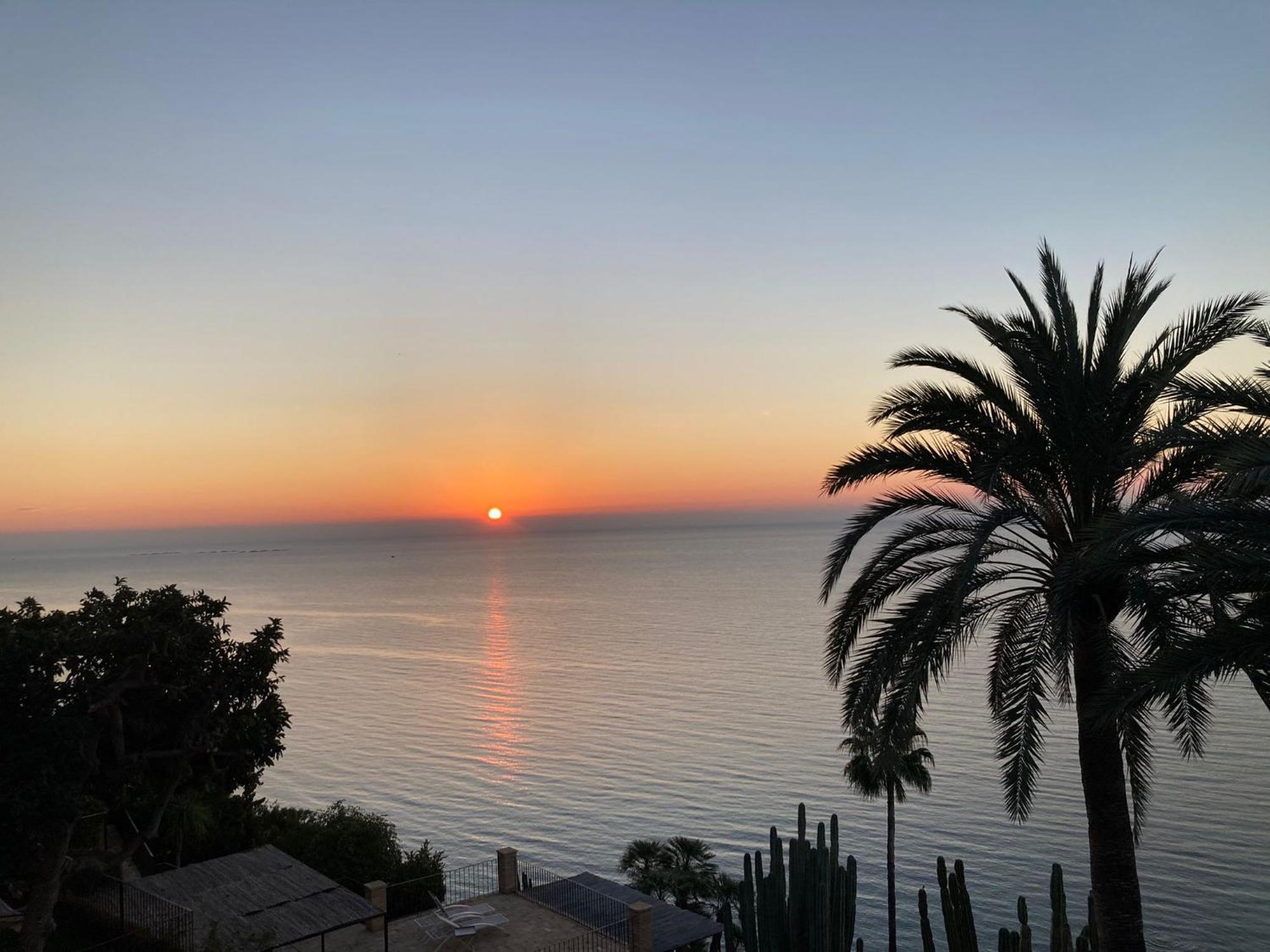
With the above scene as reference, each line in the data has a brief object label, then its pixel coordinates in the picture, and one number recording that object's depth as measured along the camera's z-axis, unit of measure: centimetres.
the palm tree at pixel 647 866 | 2667
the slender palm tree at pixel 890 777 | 2689
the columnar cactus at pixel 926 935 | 2022
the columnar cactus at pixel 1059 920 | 1484
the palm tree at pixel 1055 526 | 1232
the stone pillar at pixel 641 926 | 1947
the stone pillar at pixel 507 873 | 2281
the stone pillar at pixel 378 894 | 2072
